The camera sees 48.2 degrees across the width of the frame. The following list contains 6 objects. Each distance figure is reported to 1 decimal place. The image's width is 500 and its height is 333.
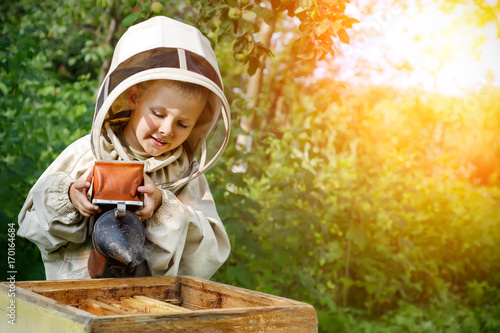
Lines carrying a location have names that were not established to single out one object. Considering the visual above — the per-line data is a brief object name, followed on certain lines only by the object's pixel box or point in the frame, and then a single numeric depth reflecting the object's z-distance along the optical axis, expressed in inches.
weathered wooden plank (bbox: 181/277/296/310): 56.1
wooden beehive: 44.2
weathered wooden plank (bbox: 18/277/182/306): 58.5
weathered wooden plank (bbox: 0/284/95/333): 43.3
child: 66.7
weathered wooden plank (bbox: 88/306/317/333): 43.4
